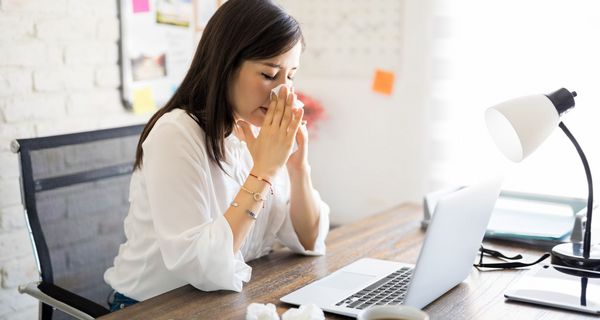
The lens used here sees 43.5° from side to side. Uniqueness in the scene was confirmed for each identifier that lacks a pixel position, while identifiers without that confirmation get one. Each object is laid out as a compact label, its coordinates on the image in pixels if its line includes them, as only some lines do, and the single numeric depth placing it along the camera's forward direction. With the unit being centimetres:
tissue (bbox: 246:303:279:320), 120
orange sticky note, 297
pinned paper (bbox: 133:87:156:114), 247
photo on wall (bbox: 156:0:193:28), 254
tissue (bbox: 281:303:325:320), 117
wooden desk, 129
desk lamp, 135
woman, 141
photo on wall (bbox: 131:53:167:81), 246
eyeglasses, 157
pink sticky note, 243
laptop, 120
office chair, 161
